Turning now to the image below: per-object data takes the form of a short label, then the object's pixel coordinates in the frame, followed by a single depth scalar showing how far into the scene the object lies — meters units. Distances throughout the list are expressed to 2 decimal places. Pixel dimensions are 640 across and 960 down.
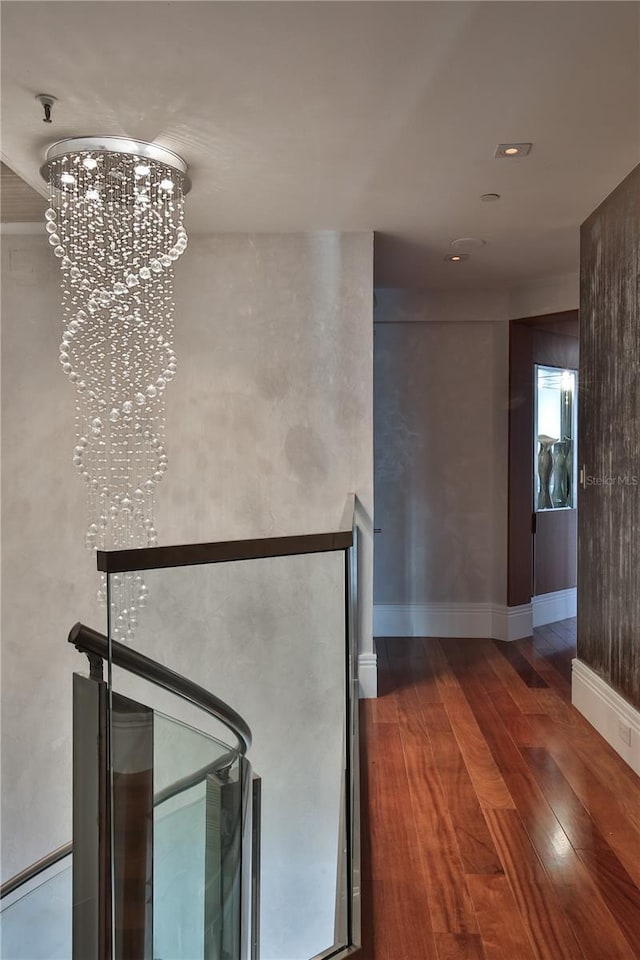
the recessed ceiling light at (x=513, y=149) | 2.89
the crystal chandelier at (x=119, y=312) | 3.18
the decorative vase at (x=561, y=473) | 5.89
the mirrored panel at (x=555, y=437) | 5.71
